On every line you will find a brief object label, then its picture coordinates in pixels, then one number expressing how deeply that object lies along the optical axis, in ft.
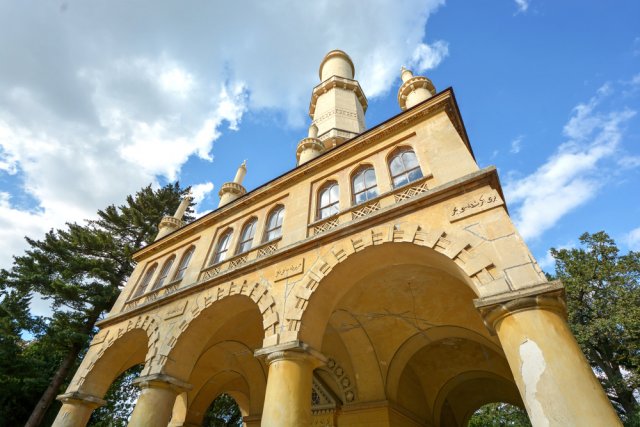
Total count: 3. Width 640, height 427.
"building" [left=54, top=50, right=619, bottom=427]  17.13
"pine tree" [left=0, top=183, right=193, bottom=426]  55.26
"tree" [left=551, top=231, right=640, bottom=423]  53.36
